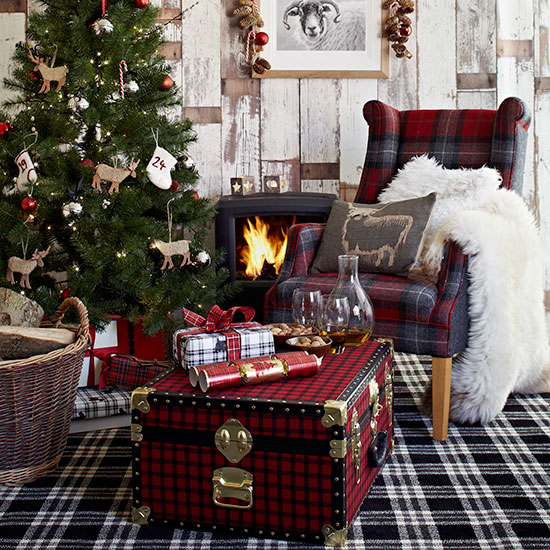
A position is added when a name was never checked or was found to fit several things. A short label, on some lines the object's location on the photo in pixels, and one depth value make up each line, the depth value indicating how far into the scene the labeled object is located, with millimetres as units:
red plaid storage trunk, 1488
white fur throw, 2244
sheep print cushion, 2520
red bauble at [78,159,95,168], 2582
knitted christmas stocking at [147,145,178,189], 2660
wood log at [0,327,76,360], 1787
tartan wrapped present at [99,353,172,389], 2352
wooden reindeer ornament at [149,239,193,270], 2738
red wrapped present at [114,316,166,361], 2727
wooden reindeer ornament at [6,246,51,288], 2520
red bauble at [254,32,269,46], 3463
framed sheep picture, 3568
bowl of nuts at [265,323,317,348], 1854
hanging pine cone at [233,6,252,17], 3482
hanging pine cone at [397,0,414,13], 3477
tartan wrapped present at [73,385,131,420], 2236
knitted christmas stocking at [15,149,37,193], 2504
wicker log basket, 1788
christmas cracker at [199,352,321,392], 1559
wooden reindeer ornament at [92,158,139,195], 2566
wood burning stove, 3201
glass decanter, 1966
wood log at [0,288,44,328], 2000
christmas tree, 2578
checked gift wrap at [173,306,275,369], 1690
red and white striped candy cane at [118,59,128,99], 2670
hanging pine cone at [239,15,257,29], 3494
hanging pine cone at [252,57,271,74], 3520
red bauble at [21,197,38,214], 2502
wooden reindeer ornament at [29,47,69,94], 2557
